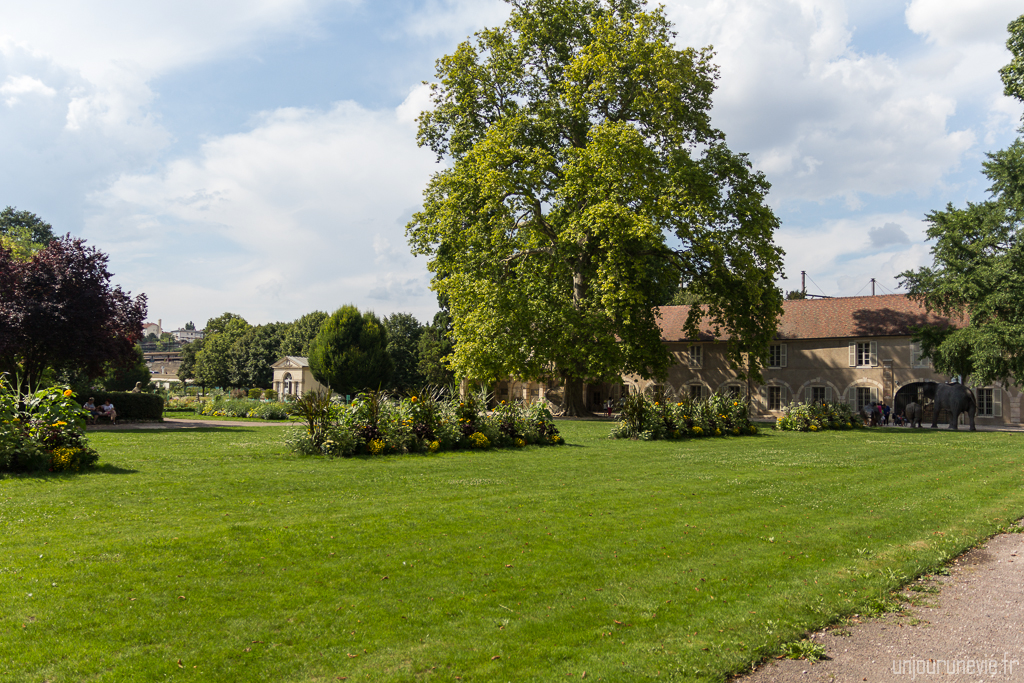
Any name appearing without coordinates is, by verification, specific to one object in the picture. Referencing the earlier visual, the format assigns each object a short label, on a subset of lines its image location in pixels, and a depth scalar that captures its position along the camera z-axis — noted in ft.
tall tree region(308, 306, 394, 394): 171.94
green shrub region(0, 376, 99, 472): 35.86
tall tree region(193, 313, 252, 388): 239.71
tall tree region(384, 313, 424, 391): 200.12
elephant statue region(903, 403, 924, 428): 108.57
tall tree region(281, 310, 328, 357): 231.30
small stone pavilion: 198.18
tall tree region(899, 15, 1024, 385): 94.32
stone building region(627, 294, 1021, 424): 123.13
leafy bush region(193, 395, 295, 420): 113.60
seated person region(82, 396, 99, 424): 81.26
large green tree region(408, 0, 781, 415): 91.61
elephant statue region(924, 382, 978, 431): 100.78
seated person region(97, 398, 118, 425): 86.07
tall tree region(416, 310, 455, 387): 183.52
